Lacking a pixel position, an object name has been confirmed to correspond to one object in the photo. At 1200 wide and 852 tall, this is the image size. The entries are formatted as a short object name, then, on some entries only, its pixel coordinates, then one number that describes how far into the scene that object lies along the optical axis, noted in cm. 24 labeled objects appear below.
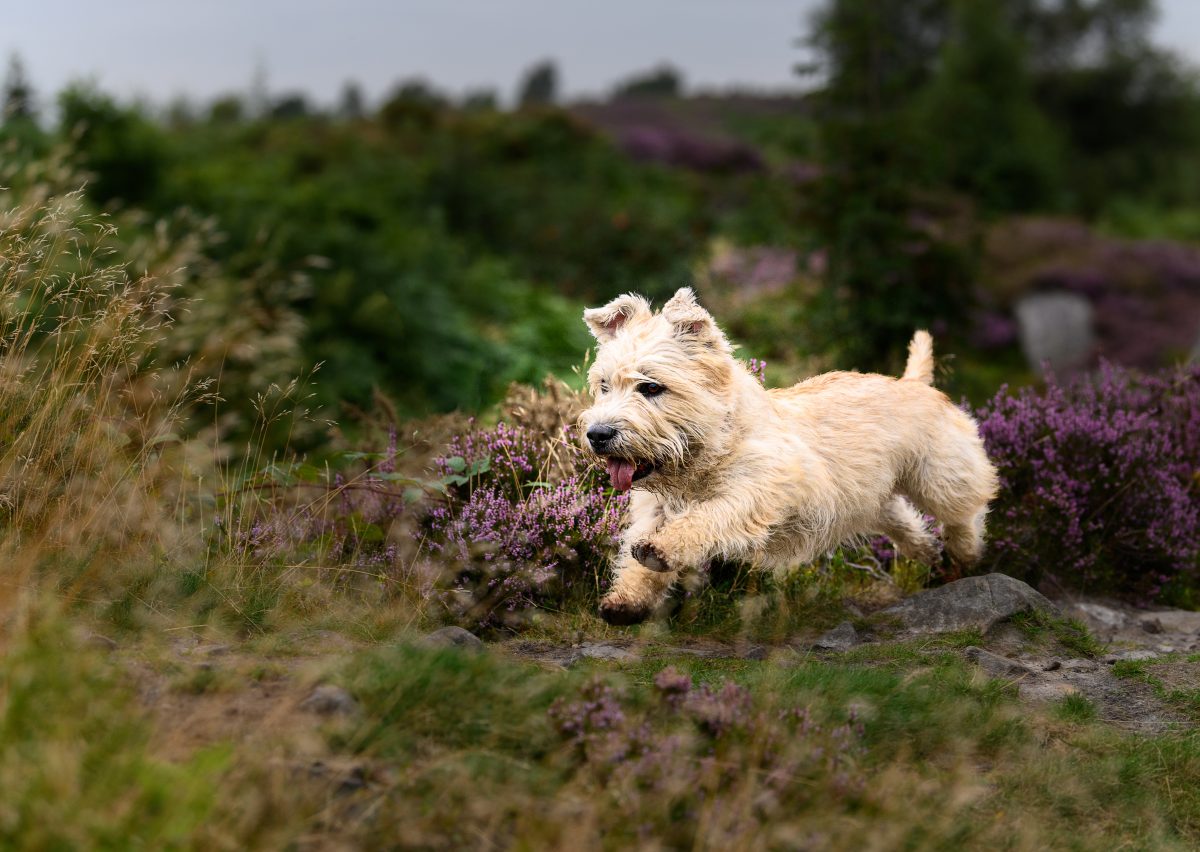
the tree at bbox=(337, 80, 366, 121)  6805
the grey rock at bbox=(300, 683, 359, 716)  378
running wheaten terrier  494
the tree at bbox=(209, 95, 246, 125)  3941
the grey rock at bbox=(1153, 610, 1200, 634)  691
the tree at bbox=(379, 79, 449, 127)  3403
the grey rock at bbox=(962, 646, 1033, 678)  536
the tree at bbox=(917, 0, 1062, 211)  3044
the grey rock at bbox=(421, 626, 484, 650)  478
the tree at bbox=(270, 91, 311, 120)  5424
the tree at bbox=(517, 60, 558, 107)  8250
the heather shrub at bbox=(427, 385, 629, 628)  584
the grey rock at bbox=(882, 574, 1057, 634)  602
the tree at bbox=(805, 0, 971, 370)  1319
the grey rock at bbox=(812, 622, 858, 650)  569
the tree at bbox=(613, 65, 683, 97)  8306
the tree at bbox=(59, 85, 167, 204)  1470
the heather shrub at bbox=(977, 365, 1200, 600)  732
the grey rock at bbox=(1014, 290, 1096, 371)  2227
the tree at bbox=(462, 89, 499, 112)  5353
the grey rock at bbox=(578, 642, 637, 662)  525
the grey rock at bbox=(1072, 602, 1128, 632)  696
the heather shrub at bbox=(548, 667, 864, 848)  352
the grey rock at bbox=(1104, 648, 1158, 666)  592
